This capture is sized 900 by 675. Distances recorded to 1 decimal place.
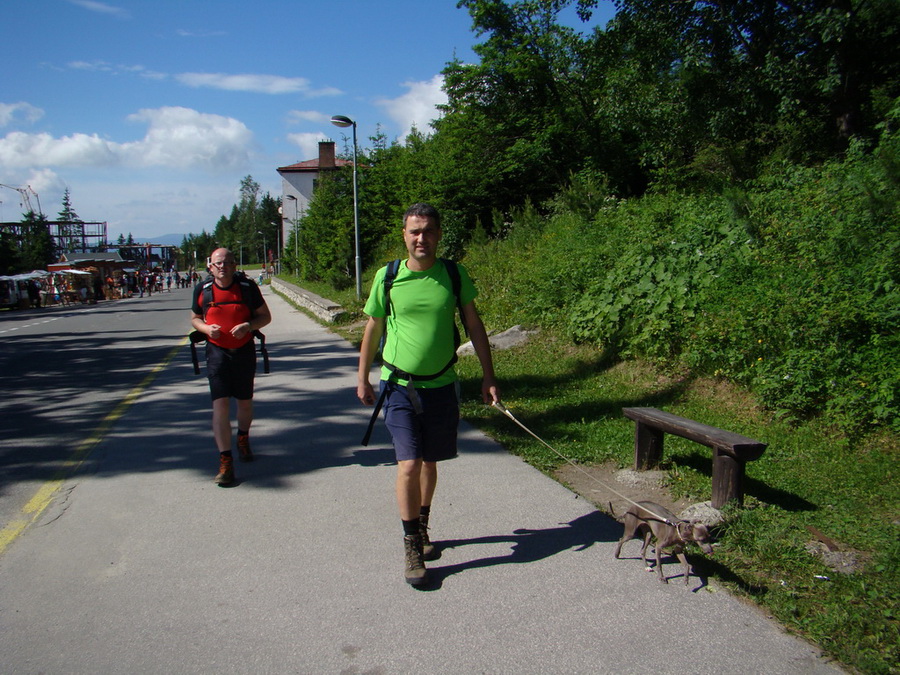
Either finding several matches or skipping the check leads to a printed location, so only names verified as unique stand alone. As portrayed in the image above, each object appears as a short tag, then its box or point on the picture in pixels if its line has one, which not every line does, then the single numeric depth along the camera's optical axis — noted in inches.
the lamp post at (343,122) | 867.4
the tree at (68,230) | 4891.7
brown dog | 141.3
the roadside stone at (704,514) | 162.1
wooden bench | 162.7
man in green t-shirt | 144.9
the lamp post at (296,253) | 1870.7
